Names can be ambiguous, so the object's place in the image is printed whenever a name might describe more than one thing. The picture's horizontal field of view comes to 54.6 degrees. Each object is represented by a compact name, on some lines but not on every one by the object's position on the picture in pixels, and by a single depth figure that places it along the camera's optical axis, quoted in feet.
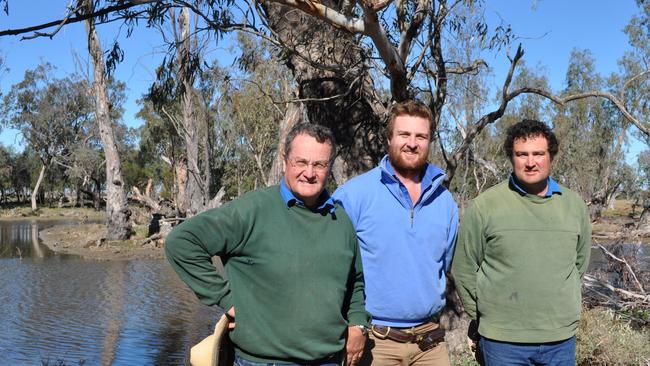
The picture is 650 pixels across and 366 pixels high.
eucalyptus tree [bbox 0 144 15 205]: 150.96
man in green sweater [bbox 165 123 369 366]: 7.36
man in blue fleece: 8.39
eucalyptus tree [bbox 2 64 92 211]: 137.08
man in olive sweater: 8.50
